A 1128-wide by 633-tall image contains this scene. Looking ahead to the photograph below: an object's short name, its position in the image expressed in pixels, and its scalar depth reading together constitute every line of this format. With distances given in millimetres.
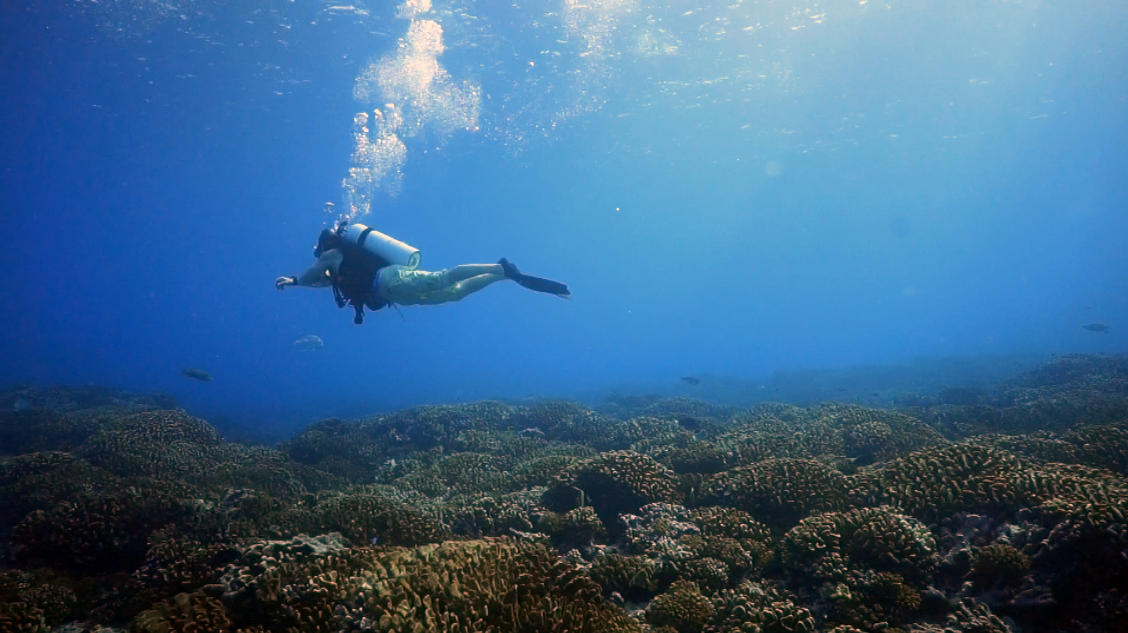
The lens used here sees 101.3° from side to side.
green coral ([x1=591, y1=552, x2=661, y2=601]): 5242
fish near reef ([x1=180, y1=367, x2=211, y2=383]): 18438
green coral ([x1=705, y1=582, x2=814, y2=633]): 4176
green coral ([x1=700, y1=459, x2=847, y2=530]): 6523
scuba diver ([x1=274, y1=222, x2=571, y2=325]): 11969
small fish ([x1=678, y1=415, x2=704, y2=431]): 14484
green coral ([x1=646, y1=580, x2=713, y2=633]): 4449
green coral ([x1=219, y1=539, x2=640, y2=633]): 3662
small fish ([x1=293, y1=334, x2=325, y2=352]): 25516
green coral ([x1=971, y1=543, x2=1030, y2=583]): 4520
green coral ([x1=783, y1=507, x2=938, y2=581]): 4918
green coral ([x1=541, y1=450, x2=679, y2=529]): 7480
